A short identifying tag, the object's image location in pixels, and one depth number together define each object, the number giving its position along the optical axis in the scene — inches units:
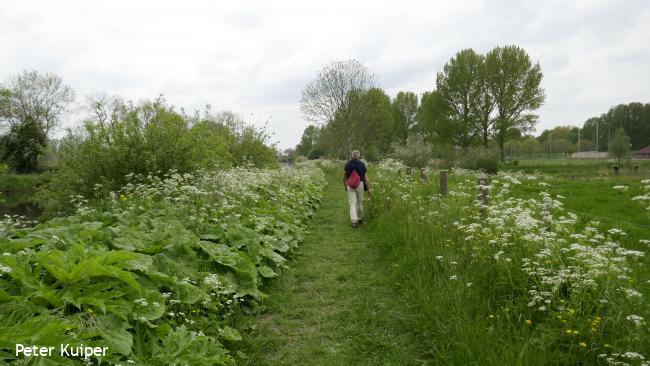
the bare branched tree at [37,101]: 1605.6
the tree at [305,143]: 3362.5
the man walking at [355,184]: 400.5
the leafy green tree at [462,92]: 1531.7
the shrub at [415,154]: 1097.4
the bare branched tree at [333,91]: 1465.3
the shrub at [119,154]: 407.5
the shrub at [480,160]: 1069.8
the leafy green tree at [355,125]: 1487.5
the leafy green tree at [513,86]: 1456.7
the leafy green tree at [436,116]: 1620.3
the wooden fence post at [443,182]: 336.2
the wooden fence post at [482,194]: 233.3
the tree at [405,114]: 2334.0
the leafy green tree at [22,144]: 1412.4
